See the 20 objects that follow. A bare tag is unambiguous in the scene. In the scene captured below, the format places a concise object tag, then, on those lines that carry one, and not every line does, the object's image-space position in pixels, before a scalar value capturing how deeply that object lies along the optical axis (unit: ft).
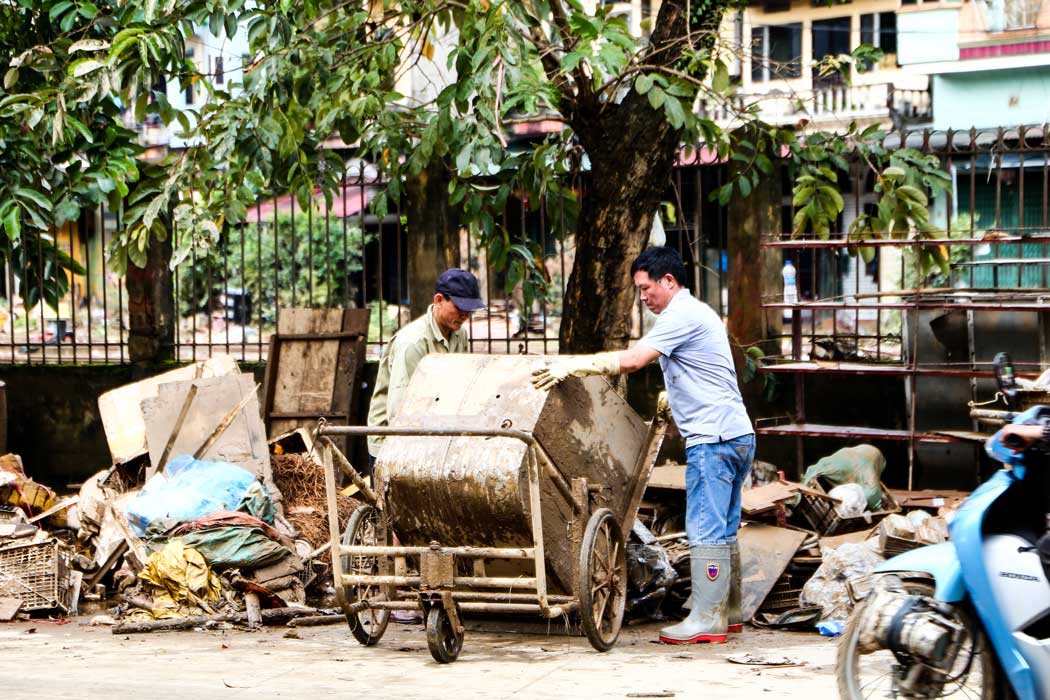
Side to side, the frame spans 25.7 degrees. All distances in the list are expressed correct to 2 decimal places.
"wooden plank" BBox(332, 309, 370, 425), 56.38
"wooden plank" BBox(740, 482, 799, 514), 44.45
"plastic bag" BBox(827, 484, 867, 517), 46.59
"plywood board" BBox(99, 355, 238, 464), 54.28
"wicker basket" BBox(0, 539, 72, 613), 44.57
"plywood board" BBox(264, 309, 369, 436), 56.60
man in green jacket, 38.82
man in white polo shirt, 37.31
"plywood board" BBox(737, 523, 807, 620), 42.09
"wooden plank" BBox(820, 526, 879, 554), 44.38
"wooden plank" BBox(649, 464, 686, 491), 46.76
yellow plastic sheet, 42.83
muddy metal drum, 34.04
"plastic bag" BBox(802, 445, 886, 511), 48.99
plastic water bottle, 53.93
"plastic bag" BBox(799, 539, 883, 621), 40.69
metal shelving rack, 47.43
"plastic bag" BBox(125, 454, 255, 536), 46.32
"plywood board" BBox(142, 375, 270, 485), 51.44
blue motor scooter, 23.67
